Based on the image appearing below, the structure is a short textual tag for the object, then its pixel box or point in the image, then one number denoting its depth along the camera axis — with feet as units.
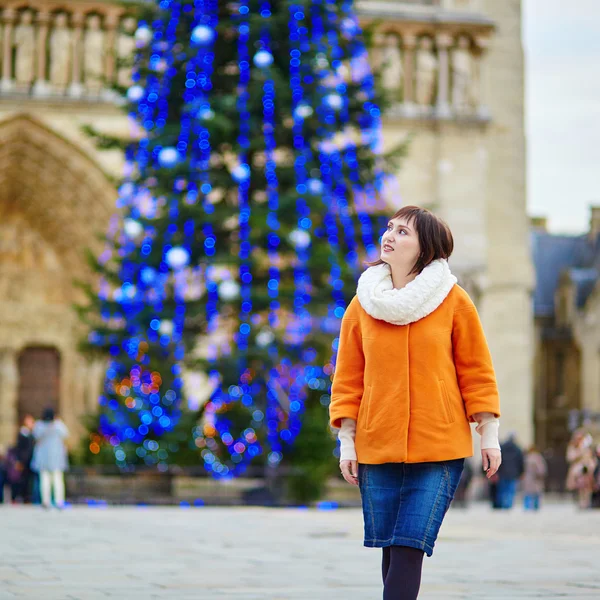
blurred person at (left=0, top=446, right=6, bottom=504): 71.05
